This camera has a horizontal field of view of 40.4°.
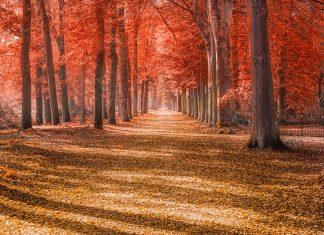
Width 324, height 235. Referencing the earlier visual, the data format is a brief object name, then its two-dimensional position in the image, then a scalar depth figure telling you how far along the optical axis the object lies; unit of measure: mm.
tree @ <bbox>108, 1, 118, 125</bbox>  31172
